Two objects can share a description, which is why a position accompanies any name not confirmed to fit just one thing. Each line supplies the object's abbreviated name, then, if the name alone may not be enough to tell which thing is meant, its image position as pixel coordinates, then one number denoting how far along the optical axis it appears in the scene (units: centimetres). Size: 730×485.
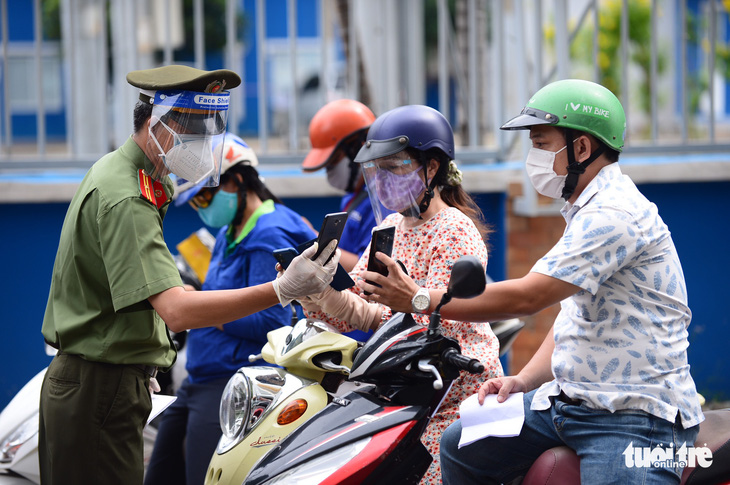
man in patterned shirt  459
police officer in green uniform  508
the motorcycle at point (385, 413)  462
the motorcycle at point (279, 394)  521
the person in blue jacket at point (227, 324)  692
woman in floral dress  559
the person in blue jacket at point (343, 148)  810
